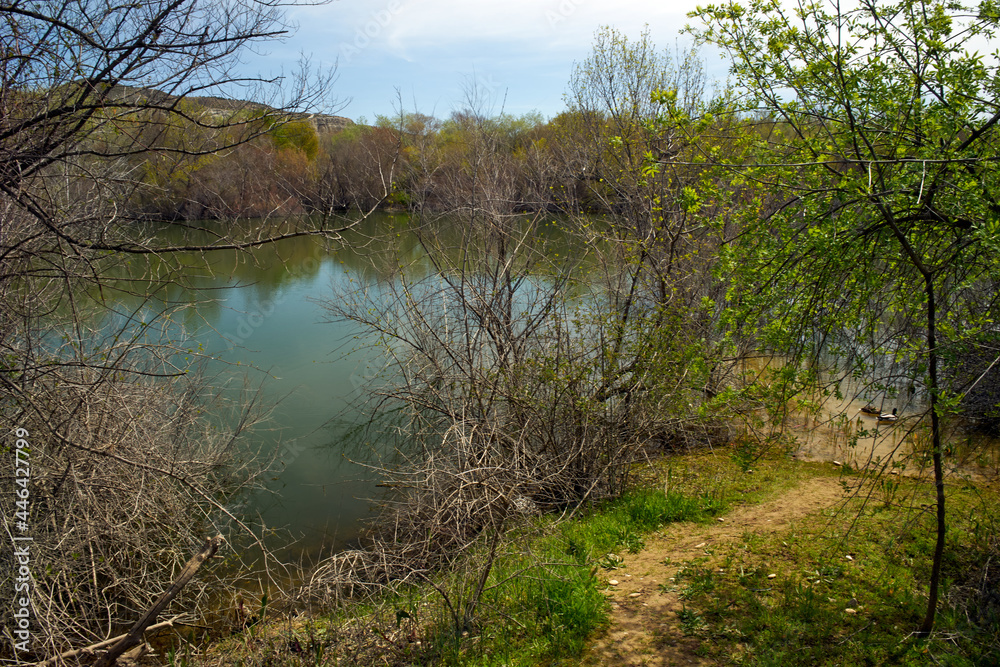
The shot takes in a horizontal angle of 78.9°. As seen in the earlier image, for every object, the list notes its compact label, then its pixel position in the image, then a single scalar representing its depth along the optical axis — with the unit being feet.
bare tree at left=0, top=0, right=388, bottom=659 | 13.25
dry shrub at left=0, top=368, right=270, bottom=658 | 17.34
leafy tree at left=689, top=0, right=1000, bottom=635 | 10.98
